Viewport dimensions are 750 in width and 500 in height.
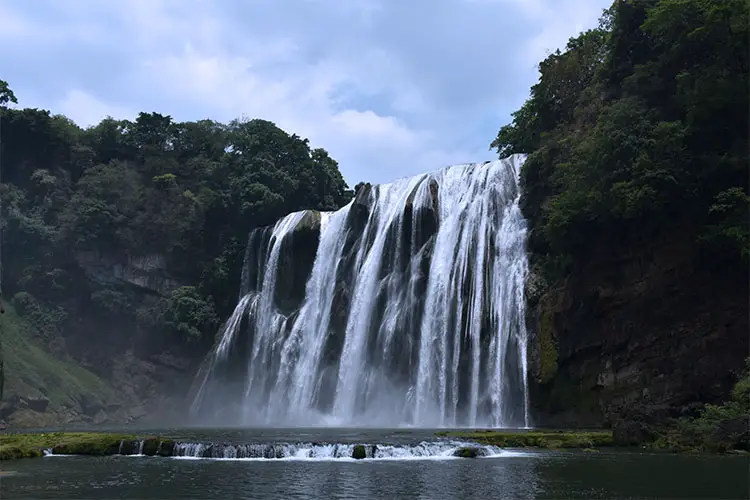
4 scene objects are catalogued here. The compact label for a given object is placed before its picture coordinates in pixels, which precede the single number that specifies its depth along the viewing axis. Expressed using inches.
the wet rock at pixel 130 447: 958.4
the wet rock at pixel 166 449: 934.4
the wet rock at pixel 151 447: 944.8
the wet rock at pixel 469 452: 901.8
